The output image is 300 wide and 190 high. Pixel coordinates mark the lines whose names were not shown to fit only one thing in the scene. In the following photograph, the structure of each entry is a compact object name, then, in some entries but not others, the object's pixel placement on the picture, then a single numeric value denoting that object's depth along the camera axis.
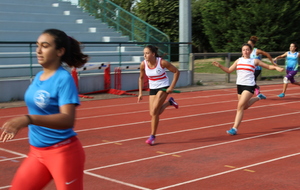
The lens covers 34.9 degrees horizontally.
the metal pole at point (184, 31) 20.31
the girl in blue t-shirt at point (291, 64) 15.69
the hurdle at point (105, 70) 16.45
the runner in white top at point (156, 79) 8.53
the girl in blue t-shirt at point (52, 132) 3.31
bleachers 18.09
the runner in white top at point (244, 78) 9.34
